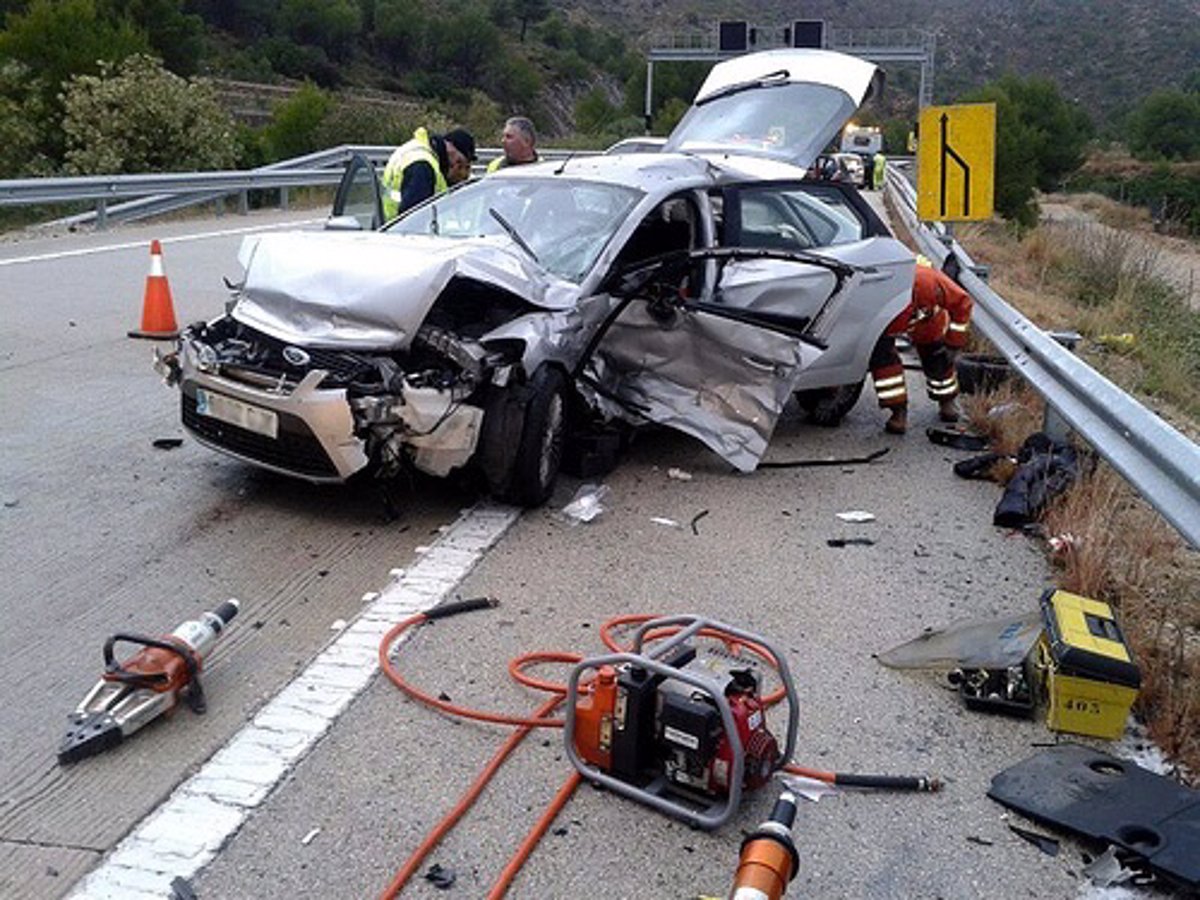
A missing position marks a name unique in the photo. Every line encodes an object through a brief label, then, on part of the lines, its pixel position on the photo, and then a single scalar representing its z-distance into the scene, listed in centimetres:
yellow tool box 378
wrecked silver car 543
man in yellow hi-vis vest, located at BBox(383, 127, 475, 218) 897
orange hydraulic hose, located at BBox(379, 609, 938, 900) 305
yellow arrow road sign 990
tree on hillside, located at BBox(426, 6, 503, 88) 9038
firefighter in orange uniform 761
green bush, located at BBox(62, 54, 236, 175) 2261
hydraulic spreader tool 348
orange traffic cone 887
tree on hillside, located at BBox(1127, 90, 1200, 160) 8494
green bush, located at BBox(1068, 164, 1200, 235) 5734
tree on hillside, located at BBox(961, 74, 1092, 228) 5028
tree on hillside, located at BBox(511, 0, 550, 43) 11687
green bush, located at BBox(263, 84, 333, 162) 3138
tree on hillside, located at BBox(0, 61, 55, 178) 2398
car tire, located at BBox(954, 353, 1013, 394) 848
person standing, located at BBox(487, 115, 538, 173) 983
